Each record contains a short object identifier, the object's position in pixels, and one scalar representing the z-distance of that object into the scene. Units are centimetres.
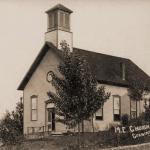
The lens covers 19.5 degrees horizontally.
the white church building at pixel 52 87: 3156
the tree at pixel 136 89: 3381
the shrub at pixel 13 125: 2606
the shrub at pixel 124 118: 3292
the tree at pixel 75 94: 2312
